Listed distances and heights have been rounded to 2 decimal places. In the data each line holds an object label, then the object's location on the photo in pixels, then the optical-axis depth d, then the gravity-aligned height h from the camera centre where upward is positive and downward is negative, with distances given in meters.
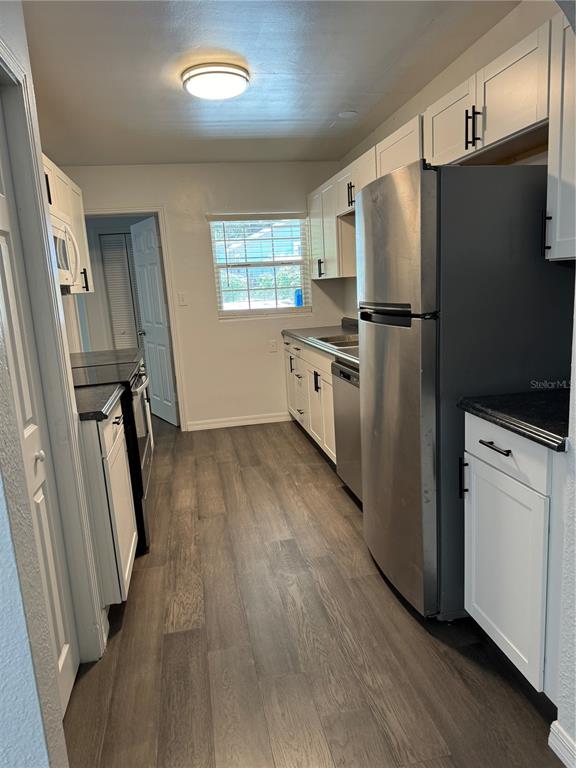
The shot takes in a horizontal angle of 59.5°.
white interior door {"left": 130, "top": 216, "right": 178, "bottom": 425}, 4.82 -0.21
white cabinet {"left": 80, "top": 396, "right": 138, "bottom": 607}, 1.91 -0.80
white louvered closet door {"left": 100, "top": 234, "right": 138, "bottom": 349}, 6.07 +0.16
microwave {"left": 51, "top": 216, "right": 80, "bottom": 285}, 2.71 +0.28
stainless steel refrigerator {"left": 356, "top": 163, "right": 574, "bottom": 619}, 1.74 -0.15
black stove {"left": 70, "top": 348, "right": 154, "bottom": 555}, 2.51 -0.62
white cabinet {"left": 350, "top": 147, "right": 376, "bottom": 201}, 3.14 +0.73
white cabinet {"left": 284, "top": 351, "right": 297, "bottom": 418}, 4.66 -0.86
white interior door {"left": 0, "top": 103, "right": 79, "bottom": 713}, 1.42 -0.39
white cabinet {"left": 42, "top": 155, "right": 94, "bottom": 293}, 2.81 +0.55
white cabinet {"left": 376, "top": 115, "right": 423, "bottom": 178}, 2.54 +0.72
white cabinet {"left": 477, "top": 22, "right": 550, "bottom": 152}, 1.66 +0.66
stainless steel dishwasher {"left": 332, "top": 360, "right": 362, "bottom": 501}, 2.84 -0.81
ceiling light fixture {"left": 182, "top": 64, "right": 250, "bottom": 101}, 2.51 +1.07
